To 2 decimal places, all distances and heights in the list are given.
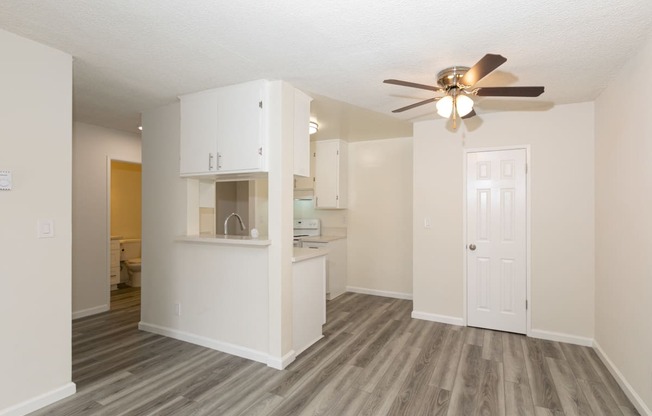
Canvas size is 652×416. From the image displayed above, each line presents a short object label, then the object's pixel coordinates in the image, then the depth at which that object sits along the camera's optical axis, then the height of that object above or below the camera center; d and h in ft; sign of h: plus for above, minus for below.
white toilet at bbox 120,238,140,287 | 18.48 -3.05
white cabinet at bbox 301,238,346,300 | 16.11 -2.99
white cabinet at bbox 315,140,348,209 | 16.76 +1.78
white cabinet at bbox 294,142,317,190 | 17.30 +1.48
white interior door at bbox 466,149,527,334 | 11.55 -1.23
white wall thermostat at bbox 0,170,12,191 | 6.64 +0.57
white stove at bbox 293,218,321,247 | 17.93 -1.16
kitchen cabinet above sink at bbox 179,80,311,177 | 9.07 +2.44
